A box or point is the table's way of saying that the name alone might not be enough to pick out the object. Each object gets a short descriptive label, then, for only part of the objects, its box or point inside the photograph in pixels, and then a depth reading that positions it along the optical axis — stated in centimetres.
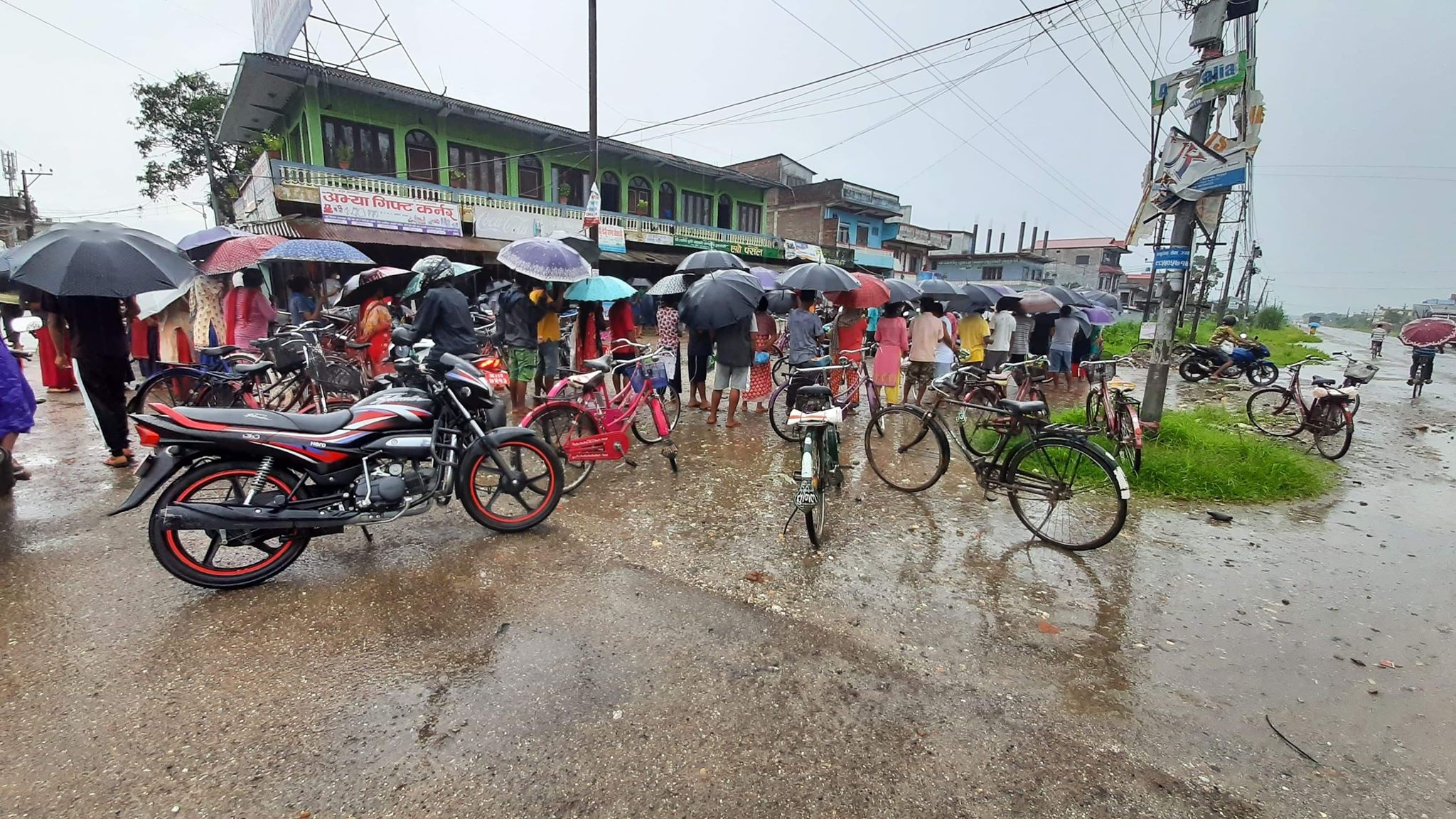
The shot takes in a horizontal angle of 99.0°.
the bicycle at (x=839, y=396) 679
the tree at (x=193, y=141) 2289
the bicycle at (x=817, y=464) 391
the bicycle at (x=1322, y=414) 706
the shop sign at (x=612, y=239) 1950
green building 1421
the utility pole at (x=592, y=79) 1164
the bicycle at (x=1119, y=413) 582
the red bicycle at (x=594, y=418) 498
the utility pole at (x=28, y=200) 3584
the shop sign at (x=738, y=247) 2281
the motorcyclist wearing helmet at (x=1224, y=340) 1442
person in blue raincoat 412
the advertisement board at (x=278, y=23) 1370
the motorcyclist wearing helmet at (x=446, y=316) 595
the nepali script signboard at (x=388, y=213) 1388
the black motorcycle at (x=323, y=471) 313
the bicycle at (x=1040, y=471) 414
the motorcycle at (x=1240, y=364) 1400
